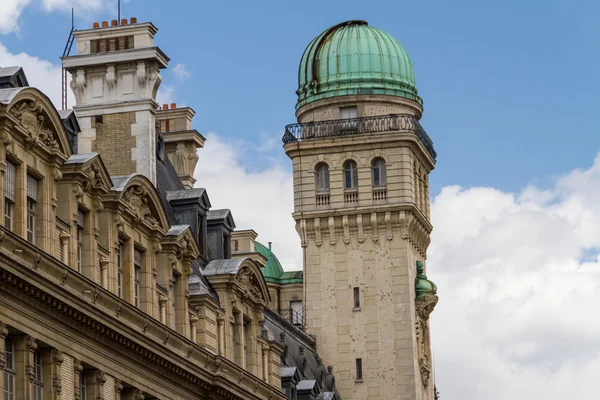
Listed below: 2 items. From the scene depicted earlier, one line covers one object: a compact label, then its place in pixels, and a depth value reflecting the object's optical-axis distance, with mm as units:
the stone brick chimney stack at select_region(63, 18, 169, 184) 66188
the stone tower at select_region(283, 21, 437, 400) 107188
